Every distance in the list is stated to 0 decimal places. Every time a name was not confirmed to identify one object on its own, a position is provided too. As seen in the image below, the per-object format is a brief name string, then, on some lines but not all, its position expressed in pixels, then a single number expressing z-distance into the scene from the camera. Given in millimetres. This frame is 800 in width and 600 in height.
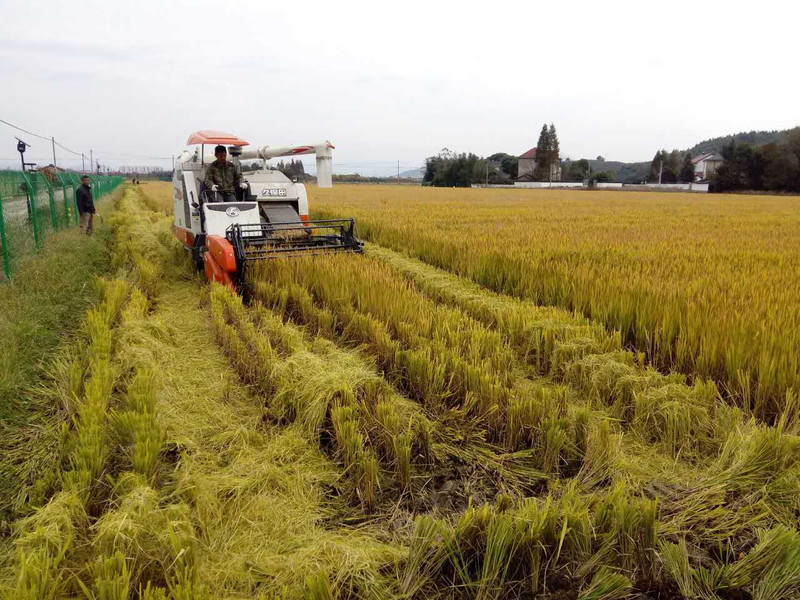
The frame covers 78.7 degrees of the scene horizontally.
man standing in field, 11578
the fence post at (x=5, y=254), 6512
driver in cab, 7418
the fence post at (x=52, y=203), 10955
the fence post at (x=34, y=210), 8280
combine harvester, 6197
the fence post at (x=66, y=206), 12988
